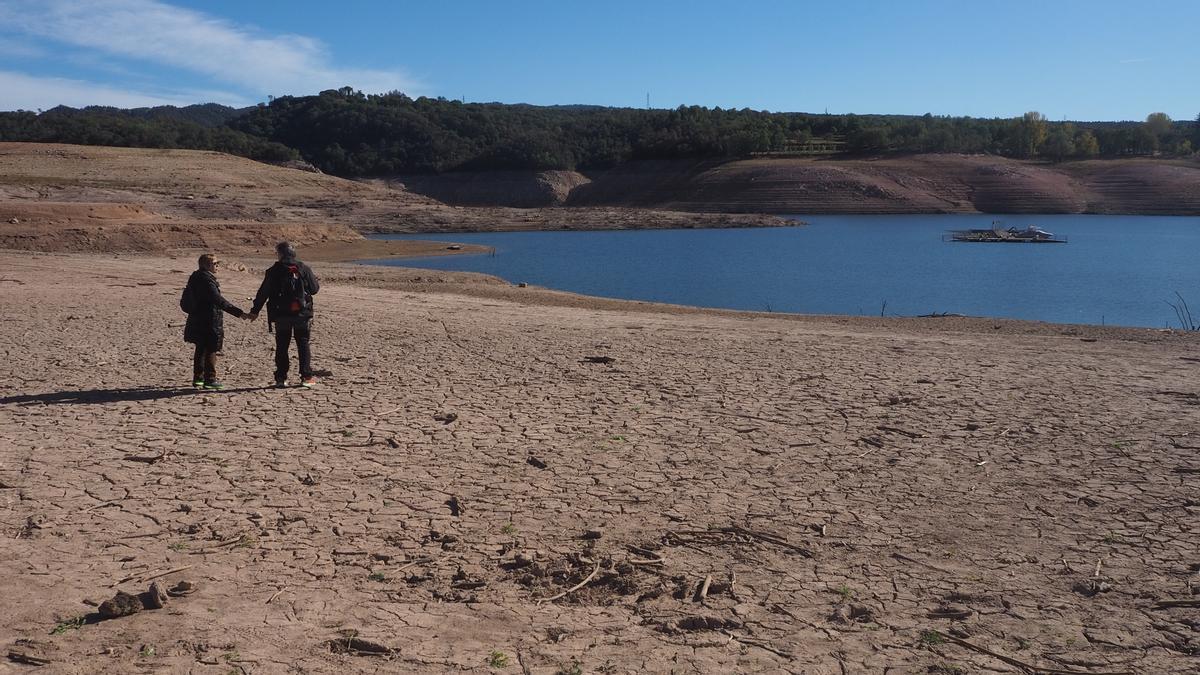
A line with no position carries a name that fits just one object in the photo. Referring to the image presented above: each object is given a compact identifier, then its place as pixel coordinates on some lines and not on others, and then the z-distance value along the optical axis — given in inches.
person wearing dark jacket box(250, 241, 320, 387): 357.1
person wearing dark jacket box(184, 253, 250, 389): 354.9
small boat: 1937.7
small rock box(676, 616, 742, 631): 183.1
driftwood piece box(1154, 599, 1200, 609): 193.3
